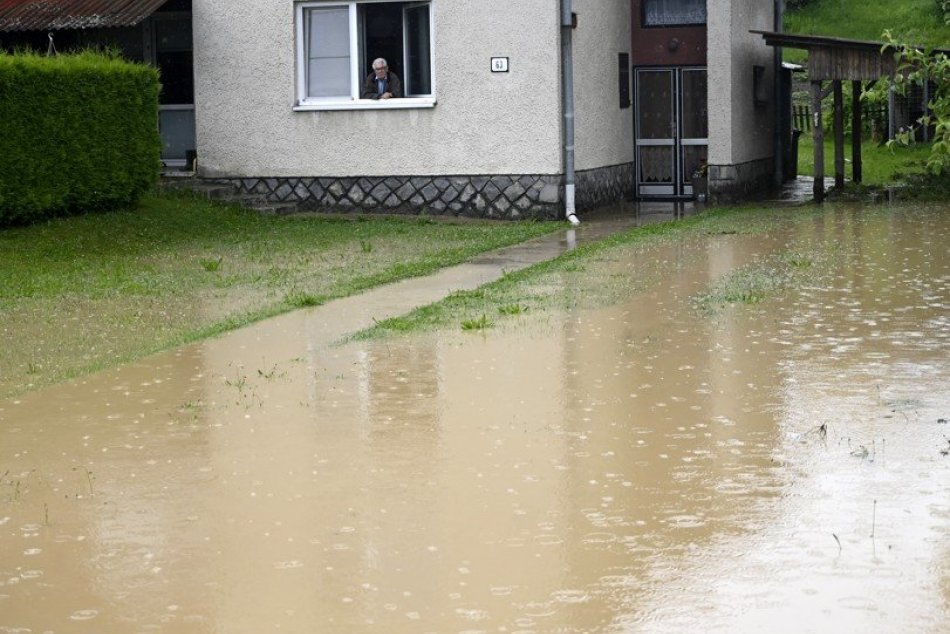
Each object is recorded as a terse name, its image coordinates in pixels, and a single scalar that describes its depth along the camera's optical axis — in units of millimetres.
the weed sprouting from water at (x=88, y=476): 7676
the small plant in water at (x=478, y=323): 12367
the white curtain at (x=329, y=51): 23391
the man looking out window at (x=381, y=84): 23078
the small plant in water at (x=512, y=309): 13078
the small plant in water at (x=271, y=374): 10570
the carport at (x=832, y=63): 23781
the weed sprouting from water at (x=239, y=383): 10242
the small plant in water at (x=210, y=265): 16717
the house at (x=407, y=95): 22672
